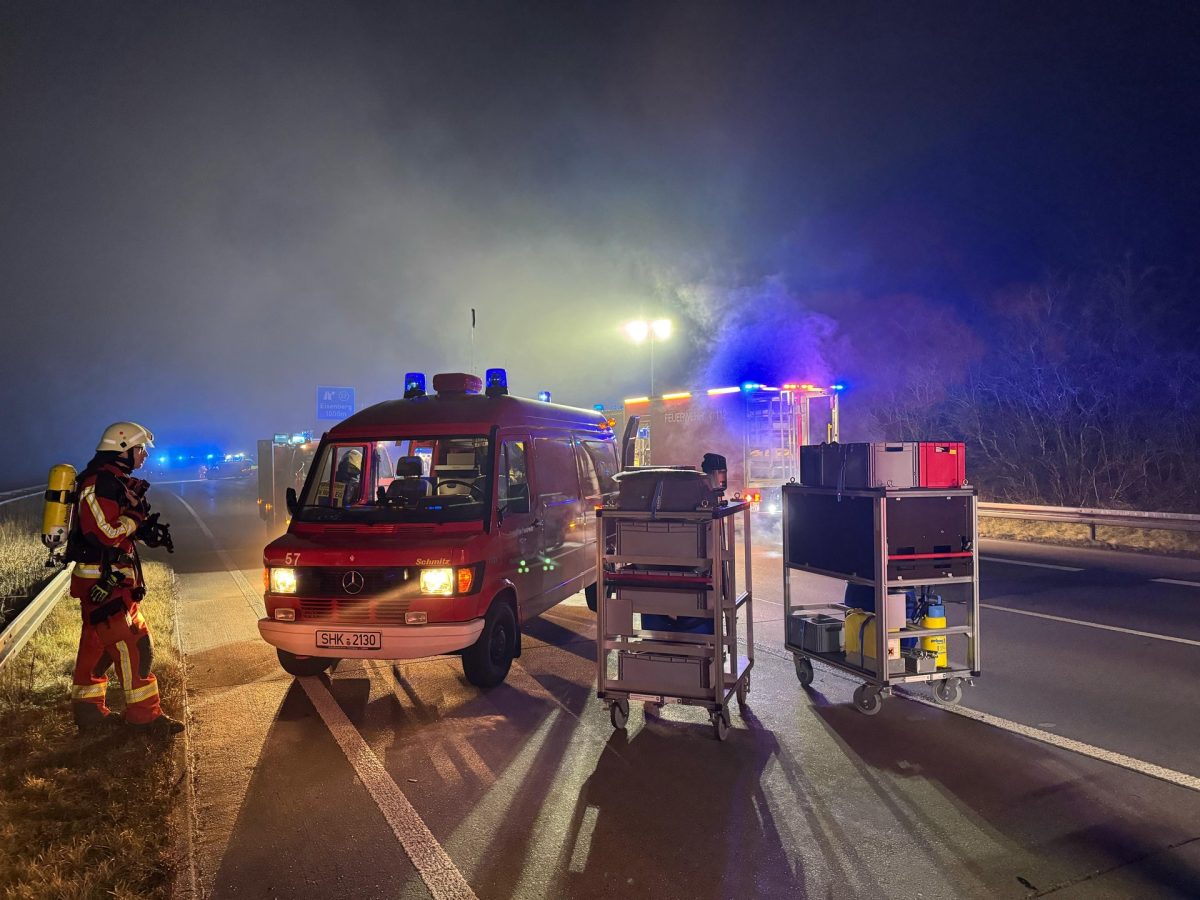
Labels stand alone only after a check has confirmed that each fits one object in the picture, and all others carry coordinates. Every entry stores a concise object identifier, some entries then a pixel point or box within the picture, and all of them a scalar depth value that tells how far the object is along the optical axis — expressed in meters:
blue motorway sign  29.70
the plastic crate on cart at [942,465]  5.18
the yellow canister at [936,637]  5.34
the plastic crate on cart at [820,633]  5.80
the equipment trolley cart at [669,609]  4.89
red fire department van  5.60
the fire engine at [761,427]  15.17
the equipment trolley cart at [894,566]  5.10
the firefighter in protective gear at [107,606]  5.11
